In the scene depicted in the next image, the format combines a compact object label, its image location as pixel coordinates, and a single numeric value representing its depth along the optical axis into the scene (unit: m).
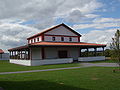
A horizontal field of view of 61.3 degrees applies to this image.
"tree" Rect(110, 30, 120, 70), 8.79
